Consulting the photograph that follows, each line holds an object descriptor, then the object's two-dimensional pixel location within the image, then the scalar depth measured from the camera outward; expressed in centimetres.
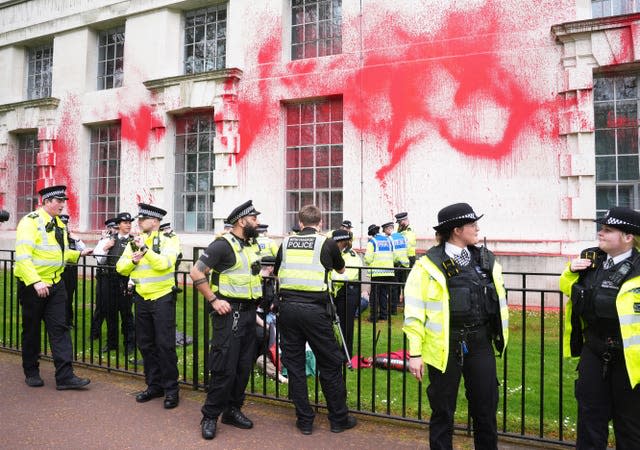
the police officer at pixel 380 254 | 1109
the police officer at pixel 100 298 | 765
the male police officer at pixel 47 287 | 593
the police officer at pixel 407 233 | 1179
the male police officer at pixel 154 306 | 547
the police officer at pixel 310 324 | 477
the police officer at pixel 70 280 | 745
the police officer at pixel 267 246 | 1076
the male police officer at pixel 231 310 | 478
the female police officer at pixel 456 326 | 358
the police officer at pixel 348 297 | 695
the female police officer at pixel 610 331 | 328
